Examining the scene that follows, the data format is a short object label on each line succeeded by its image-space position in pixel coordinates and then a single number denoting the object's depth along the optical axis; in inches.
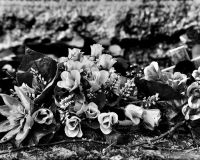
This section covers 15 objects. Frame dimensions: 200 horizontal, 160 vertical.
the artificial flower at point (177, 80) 56.9
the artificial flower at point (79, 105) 54.1
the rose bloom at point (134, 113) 55.2
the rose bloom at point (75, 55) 57.9
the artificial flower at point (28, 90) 55.3
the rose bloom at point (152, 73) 57.2
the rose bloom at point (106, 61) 57.5
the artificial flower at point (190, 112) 56.1
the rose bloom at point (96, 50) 59.1
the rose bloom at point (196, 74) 57.8
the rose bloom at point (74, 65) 55.5
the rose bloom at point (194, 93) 56.0
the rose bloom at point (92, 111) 54.4
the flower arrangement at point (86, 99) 54.1
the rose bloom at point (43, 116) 53.9
